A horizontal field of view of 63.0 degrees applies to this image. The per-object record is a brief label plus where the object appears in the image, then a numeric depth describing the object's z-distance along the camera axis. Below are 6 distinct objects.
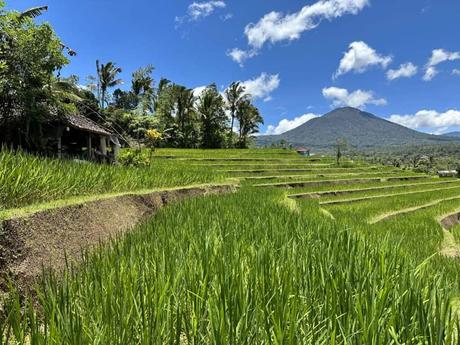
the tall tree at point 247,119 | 43.42
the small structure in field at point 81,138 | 11.81
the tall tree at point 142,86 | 38.03
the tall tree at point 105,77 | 34.75
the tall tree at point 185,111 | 35.88
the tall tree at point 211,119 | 36.06
